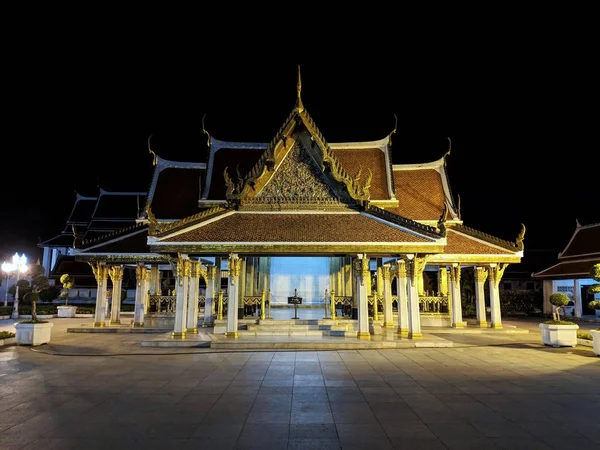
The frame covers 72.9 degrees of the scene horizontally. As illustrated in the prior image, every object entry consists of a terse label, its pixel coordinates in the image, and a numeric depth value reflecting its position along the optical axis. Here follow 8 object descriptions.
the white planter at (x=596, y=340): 11.77
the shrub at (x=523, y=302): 33.12
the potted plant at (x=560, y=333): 13.62
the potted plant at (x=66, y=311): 29.56
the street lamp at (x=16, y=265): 23.84
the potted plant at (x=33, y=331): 14.32
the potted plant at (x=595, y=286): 12.72
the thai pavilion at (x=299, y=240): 14.12
